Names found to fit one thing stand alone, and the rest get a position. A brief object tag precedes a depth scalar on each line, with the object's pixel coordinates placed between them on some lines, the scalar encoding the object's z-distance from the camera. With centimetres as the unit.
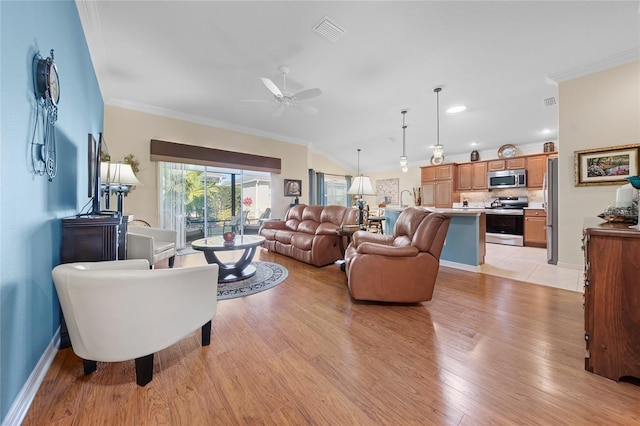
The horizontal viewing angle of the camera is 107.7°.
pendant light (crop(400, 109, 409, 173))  481
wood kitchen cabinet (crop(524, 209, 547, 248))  491
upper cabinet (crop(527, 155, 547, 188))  540
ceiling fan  307
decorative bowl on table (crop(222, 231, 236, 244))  308
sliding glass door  481
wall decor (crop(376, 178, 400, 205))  852
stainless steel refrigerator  360
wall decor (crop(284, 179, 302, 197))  652
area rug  262
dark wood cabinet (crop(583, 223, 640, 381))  125
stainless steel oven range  528
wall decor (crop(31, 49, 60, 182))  138
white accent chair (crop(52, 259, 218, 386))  117
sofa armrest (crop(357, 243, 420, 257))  226
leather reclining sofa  367
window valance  455
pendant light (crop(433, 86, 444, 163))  384
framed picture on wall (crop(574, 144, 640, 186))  297
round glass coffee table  292
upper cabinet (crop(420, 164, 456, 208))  671
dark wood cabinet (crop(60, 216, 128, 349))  169
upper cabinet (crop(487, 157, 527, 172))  567
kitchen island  346
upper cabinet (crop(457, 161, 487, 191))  628
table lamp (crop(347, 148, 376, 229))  394
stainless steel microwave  561
